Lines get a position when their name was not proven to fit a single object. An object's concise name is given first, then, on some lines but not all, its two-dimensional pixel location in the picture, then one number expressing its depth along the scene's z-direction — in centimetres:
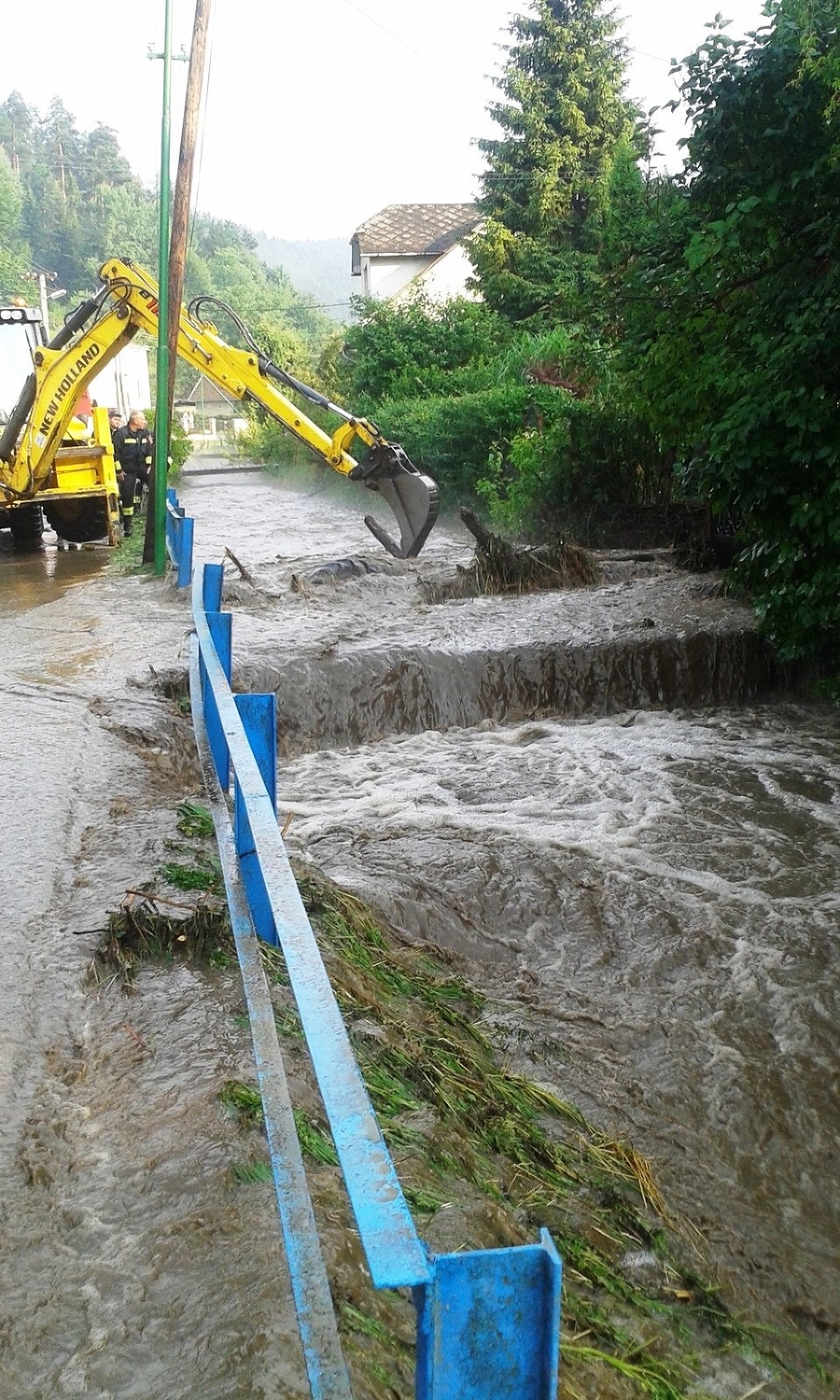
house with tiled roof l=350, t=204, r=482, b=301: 4534
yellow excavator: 1405
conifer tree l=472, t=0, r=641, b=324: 3131
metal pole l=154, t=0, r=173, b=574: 1336
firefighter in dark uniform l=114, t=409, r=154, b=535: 2028
